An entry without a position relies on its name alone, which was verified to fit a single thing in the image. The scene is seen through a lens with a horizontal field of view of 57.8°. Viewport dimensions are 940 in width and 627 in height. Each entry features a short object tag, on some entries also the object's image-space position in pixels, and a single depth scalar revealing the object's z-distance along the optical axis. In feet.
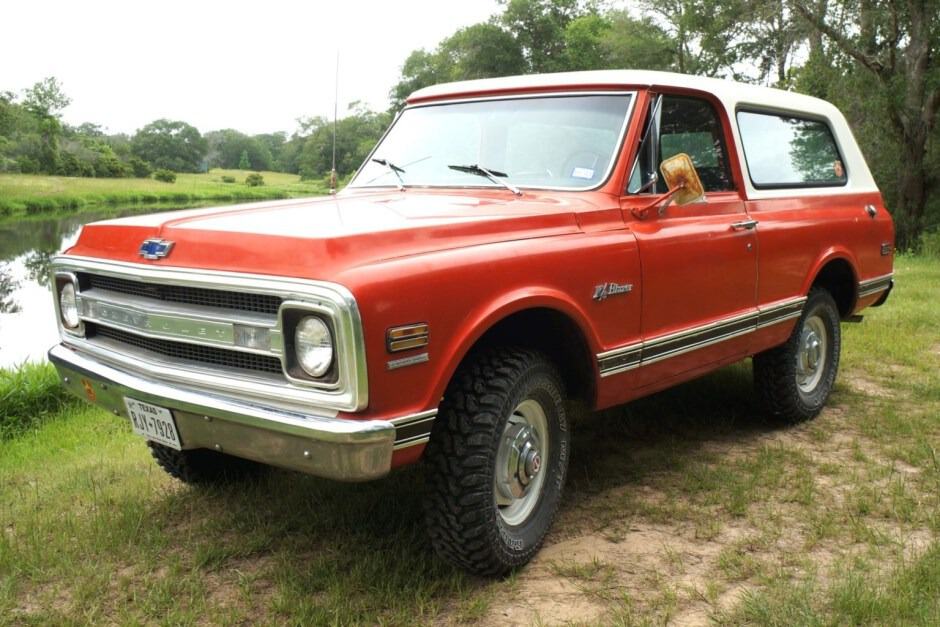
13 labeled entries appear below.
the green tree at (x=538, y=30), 177.47
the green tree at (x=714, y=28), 69.26
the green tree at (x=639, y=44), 131.54
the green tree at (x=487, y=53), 173.37
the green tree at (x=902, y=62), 57.41
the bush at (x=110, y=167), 164.25
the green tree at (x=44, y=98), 181.60
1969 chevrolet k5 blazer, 8.77
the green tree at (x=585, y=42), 159.84
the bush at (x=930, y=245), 52.03
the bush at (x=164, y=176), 174.43
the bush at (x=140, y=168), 178.40
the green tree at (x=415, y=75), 210.59
